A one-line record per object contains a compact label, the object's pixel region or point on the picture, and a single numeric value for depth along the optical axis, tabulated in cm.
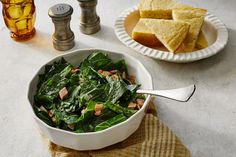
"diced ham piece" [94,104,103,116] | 88
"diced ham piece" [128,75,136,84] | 103
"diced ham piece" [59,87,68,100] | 95
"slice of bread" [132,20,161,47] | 122
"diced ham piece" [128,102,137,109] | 91
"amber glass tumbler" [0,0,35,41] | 123
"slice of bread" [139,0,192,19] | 129
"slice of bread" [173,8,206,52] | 120
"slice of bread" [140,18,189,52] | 117
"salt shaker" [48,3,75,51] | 117
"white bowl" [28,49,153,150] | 83
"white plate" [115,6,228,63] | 114
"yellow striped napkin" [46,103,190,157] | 86
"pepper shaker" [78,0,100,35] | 126
